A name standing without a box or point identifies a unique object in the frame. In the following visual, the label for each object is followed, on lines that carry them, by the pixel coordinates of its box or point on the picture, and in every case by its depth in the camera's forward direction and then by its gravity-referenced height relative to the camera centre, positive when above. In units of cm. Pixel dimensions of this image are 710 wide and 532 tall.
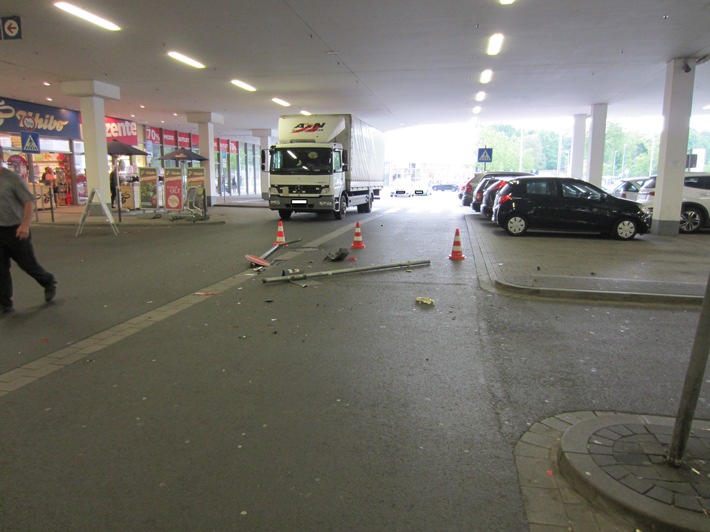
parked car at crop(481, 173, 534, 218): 1926 -30
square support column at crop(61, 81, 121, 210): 1975 +239
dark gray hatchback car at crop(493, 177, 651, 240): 1459 -56
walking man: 665 -56
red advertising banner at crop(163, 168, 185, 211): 2002 -9
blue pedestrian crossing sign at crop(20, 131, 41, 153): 1822 +147
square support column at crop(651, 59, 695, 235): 1560 +148
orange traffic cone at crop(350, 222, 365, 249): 1232 -130
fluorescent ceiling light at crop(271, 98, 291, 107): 2419 +420
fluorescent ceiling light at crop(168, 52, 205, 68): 1538 +401
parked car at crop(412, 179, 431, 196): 4366 +5
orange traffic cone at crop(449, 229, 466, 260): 1084 -131
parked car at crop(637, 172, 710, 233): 1680 -38
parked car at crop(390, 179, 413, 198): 4206 -5
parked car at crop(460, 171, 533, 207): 2561 +27
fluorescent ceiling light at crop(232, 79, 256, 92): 1978 +411
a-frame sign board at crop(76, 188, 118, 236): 1507 -74
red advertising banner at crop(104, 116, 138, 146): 3045 +339
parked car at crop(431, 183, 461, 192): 7200 +25
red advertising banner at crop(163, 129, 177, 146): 3822 +370
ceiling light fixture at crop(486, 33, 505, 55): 1324 +401
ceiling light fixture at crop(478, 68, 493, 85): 1755 +410
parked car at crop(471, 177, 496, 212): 2230 -17
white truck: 1944 +93
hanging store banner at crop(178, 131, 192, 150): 4038 +368
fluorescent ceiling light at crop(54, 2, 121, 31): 1112 +391
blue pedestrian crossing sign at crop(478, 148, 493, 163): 2803 +190
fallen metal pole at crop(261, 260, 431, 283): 862 -153
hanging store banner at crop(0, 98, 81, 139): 2400 +332
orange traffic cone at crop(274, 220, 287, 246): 1264 -129
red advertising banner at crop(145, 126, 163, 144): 3588 +368
